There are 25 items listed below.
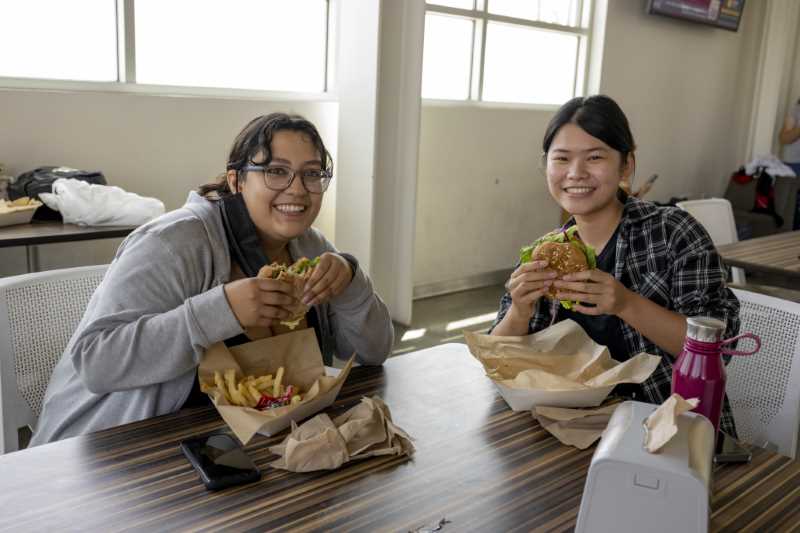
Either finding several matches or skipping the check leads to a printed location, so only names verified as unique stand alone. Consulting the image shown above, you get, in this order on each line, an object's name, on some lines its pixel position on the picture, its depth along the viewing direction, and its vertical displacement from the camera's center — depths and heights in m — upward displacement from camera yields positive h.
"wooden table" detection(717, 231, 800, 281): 2.95 -0.55
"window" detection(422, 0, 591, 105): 5.18 +0.43
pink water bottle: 1.08 -0.36
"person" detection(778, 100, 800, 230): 7.12 -0.14
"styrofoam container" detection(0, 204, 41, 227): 3.05 -0.53
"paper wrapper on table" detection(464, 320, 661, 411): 1.35 -0.49
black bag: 3.29 -0.42
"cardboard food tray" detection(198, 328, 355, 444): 1.21 -0.50
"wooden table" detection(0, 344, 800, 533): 1.00 -0.55
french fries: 1.28 -0.51
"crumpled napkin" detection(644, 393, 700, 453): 0.89 -0.37
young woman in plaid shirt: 1.65 -0.31
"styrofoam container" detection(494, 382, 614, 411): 1.34 -0.51
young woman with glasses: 1.36 -0.38
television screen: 6.11 +0.91
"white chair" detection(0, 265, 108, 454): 1.53 -0.52
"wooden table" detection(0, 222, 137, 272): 2.88 -0.58
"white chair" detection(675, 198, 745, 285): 3.65 -0.49
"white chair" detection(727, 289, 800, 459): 1.69 -0.59
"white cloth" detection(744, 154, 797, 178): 6.62 -0.40
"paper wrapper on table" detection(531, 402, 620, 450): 1.28 -0.54
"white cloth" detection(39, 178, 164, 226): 3.15 -0.49
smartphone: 1.08 -0.54
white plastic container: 0.86 -0.43
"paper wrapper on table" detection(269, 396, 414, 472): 1.14 -0.53
